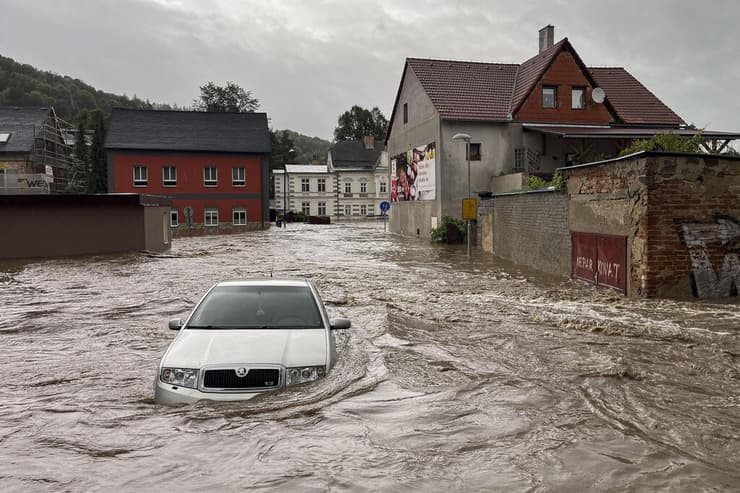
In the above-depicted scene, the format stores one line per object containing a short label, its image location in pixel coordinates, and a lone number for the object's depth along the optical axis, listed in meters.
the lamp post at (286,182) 73.31
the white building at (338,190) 79.38
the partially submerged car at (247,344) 6.23
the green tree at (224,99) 96.44
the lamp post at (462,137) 25.64
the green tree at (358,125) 111.19
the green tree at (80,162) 68.62
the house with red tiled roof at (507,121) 34.69
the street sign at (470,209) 25.44
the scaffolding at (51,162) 41.82
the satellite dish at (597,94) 35.59
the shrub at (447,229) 32.62
